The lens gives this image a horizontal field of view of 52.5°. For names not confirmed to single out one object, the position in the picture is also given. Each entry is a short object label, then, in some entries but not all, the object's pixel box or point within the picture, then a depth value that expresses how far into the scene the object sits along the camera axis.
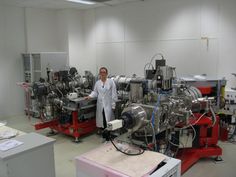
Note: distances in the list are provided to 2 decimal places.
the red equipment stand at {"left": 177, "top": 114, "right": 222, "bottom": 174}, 3.41
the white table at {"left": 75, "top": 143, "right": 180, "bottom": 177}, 1.78
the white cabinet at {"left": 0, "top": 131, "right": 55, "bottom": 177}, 2.00
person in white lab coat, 4.42
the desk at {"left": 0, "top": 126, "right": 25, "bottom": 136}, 2.70
